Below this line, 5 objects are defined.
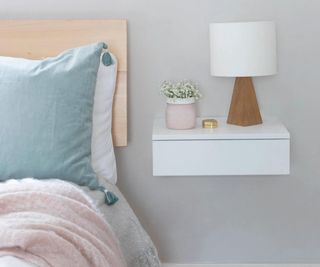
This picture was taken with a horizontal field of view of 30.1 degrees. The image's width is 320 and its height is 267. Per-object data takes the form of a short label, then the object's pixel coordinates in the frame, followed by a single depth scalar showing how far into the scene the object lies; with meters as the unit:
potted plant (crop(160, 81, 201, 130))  2.28
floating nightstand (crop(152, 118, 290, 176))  2.17
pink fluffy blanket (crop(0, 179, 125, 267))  1.34
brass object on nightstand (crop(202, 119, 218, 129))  2.29
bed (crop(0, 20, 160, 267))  1.46
